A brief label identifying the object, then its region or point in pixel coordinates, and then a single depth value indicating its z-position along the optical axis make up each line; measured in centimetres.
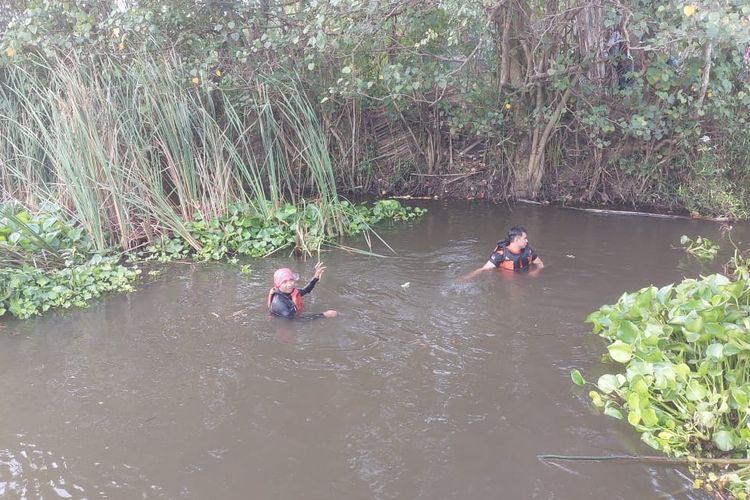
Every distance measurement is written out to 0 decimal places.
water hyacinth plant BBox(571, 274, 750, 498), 329
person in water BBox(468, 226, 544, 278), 669
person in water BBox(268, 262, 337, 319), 545
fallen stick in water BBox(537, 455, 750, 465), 323
